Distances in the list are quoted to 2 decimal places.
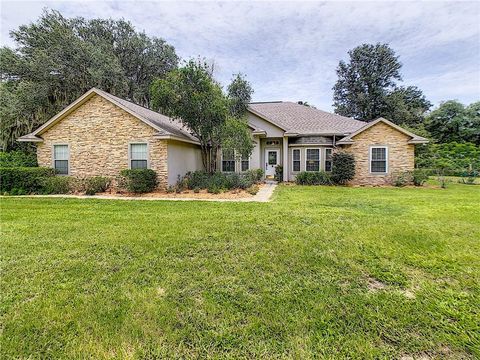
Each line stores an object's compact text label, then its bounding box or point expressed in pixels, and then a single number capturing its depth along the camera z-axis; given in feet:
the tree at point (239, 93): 51.72
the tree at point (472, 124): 91.15
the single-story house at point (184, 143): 40.34
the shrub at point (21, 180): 37.01
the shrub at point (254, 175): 44.18
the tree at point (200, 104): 38.09
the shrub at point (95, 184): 37.72
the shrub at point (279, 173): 55.01
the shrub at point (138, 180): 36.24
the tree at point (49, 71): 62.54
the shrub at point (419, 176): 46.11
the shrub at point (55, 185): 38.22
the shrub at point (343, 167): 48.80
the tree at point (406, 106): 101.96
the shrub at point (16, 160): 47.16
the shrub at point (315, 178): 50.14
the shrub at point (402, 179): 47.79
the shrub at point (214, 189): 36.73
